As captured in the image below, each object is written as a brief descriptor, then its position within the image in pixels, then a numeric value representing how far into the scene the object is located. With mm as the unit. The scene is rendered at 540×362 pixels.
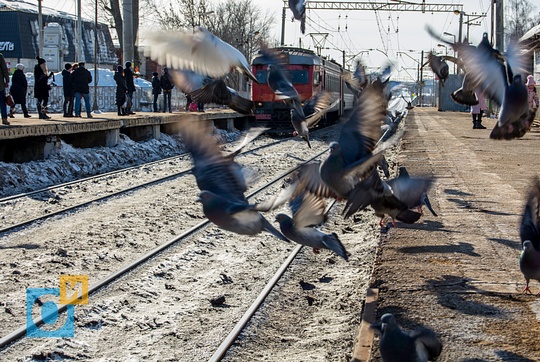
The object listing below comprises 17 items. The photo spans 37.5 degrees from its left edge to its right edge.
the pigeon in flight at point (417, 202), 7146
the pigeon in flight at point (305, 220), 5387
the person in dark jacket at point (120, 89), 23320
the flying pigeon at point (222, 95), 5633
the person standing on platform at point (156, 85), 24934
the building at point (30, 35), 63000
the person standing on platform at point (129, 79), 22500
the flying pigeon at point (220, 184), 4816
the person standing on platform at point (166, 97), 17625
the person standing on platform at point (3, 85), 18172
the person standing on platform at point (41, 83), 21031
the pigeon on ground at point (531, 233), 5605
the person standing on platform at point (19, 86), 20906
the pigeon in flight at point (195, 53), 5102
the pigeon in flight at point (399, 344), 4262
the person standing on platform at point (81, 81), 22062
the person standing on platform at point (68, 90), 22234
